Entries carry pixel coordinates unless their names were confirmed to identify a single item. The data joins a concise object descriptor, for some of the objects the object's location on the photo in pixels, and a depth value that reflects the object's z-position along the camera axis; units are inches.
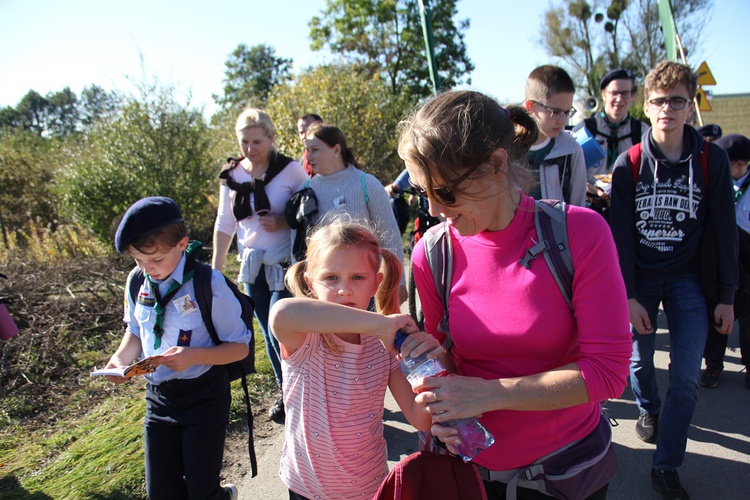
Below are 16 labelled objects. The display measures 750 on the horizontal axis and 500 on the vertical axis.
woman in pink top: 51.4
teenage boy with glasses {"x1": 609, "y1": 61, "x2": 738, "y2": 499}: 107.7
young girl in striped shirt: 72.7
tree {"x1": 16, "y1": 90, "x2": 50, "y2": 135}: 2406.5
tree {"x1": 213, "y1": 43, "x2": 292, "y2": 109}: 2536.7
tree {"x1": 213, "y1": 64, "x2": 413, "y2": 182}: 464.4
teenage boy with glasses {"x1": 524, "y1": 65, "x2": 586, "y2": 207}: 125.3
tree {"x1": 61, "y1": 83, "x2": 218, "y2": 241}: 358.6
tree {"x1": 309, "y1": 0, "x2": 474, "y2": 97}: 1005.2
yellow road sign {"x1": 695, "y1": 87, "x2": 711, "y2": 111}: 357.4
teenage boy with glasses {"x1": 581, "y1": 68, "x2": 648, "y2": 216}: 167.3
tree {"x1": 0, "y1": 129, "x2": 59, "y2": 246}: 456.4
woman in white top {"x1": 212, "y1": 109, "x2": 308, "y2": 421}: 153.2
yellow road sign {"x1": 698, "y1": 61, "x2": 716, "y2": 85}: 350.0
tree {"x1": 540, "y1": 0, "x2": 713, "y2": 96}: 1328.7
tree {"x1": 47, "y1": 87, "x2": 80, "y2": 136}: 2482.8
